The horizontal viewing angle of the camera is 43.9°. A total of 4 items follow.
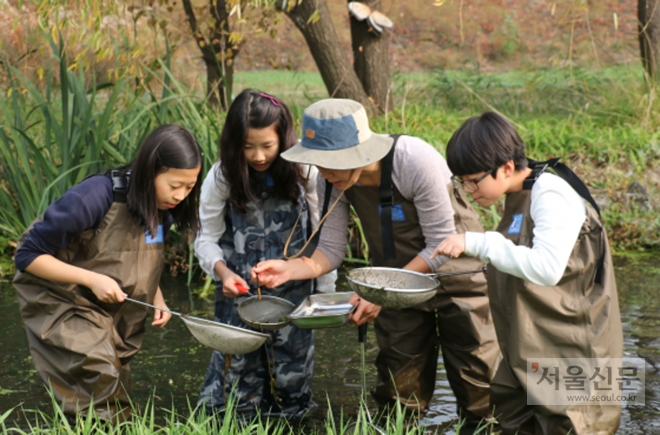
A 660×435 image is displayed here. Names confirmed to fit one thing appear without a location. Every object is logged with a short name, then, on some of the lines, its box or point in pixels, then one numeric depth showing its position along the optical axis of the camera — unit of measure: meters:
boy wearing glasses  2.62
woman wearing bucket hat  3.07
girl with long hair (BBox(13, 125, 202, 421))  3.12
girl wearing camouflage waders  3.39
